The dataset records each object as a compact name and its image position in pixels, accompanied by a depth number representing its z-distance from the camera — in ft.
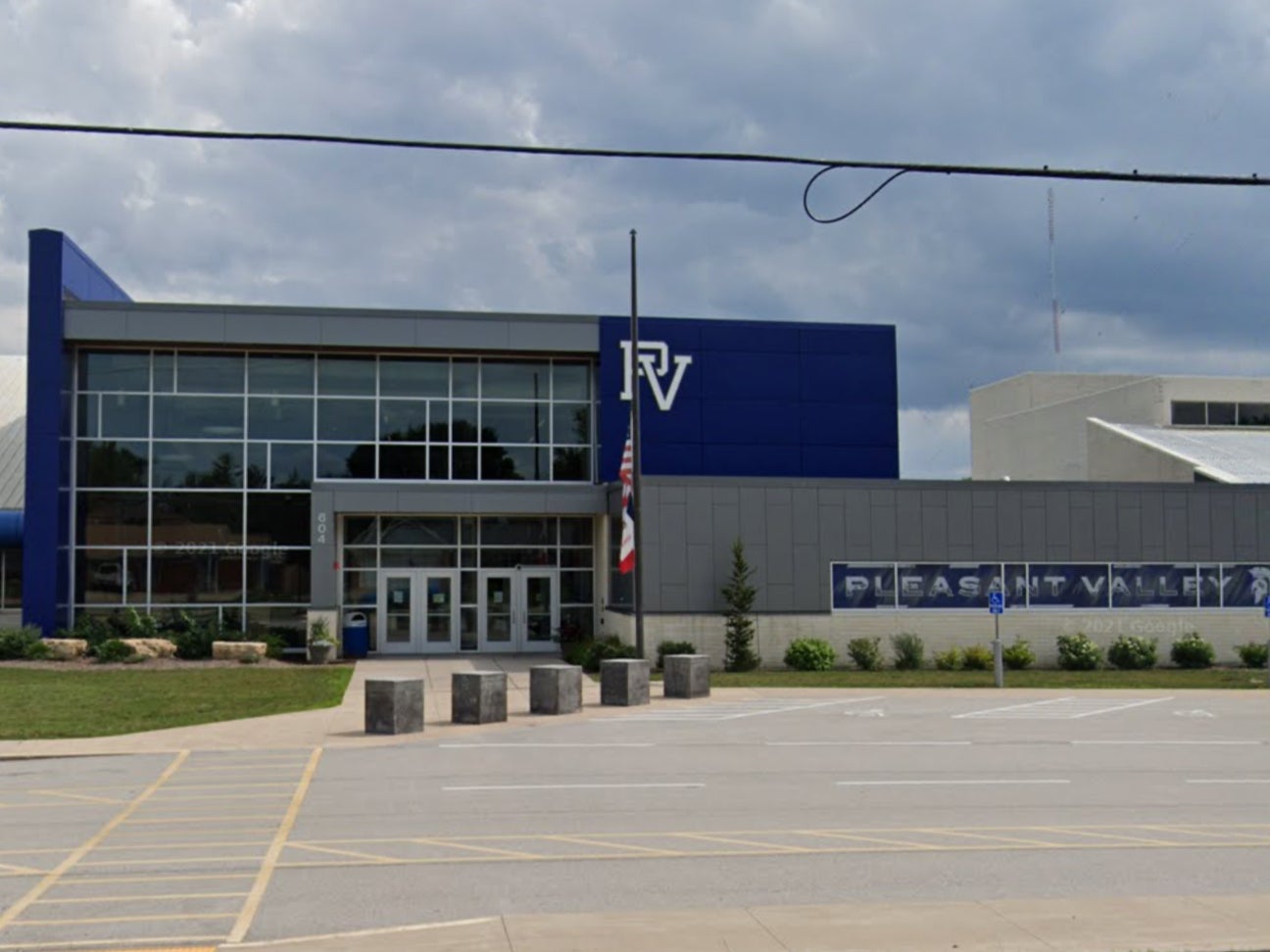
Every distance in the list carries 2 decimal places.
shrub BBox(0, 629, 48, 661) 102.89
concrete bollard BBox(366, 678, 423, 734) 64.28
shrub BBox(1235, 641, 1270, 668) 108.58
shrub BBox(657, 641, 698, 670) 100.42
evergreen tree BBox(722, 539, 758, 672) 101.55
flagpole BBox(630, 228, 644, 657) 89.92
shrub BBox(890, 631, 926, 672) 104.68
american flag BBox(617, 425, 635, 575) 94.17
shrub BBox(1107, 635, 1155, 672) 107.24
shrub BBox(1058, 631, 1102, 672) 106.22
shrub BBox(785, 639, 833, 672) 102.06
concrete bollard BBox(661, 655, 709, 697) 82.38
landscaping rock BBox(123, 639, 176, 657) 104.22
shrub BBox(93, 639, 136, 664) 102.78
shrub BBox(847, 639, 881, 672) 103.35
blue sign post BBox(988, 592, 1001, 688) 91.86
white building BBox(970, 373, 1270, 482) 141.38
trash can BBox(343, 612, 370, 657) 112.68
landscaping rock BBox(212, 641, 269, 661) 106.11
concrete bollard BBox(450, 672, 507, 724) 69.21
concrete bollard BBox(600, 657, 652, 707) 77.71
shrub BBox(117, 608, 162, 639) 108.58
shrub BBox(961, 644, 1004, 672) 105.19
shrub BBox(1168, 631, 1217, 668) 108.37
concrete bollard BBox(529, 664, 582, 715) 73.56
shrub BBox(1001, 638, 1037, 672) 104.58
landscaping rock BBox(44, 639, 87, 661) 102.78
